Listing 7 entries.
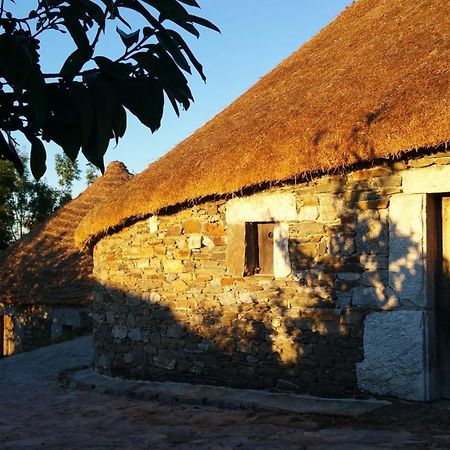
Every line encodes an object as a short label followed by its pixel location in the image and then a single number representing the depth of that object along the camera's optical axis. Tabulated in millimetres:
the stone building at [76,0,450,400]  5605
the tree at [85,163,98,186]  32594
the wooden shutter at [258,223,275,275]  6789
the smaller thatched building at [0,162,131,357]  13906
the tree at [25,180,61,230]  26781
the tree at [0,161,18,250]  22344
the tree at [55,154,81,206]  29672
